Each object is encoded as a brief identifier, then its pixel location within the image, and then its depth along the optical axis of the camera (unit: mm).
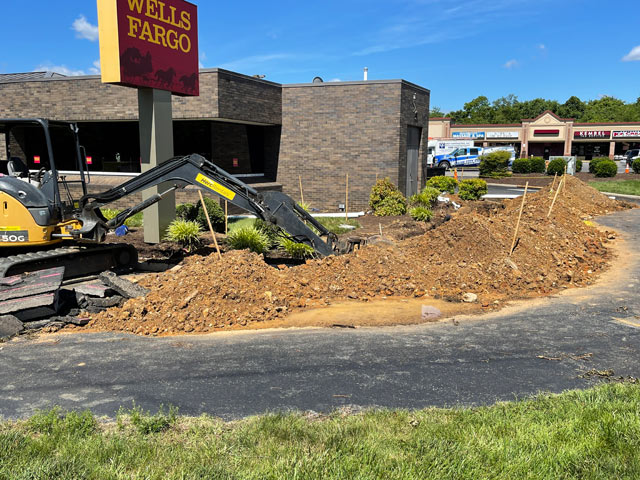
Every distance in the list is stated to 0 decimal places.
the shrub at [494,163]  45938
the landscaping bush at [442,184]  27047
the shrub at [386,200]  21375
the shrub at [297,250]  13281
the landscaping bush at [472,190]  27047
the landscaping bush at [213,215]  16894
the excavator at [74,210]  9680
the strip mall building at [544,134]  69125
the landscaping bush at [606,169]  41469
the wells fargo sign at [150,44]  13297
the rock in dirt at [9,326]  8008
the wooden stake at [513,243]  12663
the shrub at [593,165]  43372
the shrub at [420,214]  19641
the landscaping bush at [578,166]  49969
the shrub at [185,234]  14648
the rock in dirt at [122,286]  9500
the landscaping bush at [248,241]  13797
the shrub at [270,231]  14727
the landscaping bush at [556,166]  44156
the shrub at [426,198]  22031
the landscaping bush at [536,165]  48125
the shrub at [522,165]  48156
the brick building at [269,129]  20625
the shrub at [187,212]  16870
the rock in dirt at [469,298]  10180
